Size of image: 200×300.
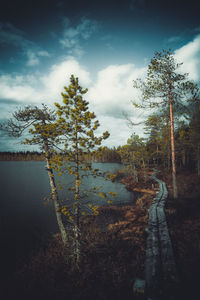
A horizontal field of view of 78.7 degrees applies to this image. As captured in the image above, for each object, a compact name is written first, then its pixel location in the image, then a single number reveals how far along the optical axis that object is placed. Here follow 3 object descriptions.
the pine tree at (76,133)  5.83
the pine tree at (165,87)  10.13
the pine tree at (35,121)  7.01
